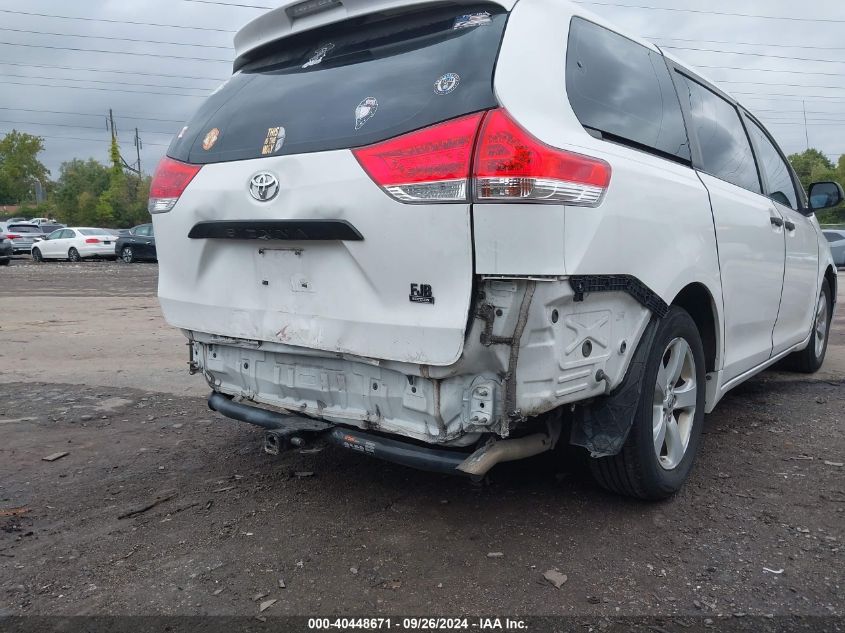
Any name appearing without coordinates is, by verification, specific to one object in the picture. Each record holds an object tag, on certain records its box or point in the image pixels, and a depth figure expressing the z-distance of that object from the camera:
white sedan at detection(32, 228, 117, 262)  27.44
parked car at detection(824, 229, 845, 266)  21.58
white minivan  2.51
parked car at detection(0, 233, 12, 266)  25.01
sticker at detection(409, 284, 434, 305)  2.59
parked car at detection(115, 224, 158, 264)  26.17
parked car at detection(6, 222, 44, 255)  32.66
